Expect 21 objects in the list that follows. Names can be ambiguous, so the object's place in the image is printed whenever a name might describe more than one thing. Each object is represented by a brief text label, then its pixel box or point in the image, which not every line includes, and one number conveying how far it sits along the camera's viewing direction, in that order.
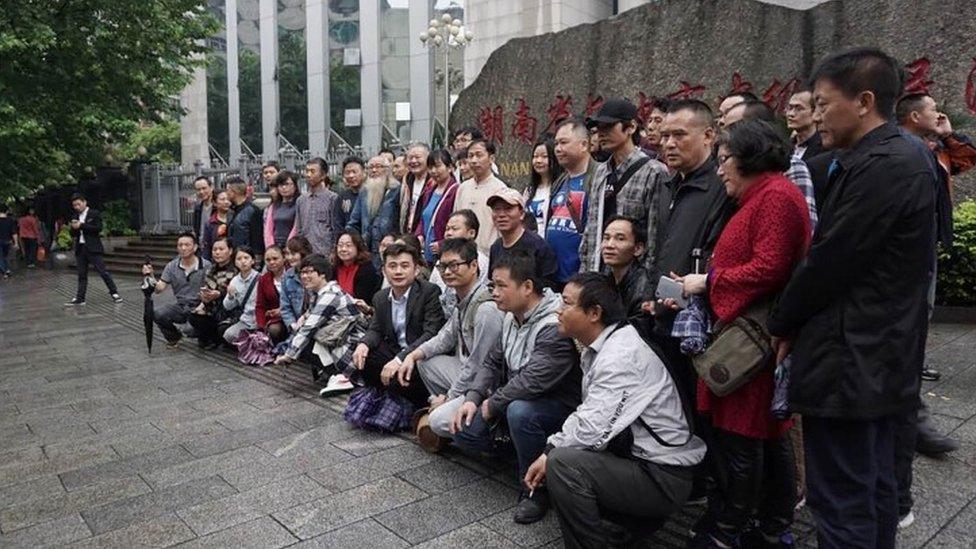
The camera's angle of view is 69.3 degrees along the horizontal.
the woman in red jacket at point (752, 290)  2.39
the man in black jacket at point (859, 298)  2.04
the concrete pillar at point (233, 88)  34.50
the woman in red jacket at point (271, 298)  6.31
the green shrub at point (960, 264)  5.95
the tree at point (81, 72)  11.83
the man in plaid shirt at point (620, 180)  3.52
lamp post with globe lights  18.69
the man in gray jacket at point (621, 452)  2.55
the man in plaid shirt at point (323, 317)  5.17
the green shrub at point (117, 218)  18.19
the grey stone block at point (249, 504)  3.21
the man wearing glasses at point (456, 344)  3.70
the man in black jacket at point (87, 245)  10.61
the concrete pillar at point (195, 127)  32.53
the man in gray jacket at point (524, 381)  3.19
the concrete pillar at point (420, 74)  30.66
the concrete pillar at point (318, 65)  32.00
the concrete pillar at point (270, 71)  33.28
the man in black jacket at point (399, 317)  4.50
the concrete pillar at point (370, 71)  31.23
